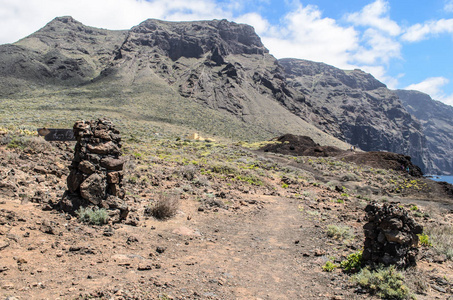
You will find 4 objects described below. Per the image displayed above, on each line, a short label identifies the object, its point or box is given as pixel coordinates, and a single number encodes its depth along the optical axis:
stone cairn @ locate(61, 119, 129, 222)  7.08
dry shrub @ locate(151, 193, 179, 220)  8.37
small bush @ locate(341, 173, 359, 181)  23.34
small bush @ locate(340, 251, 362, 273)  5.84
